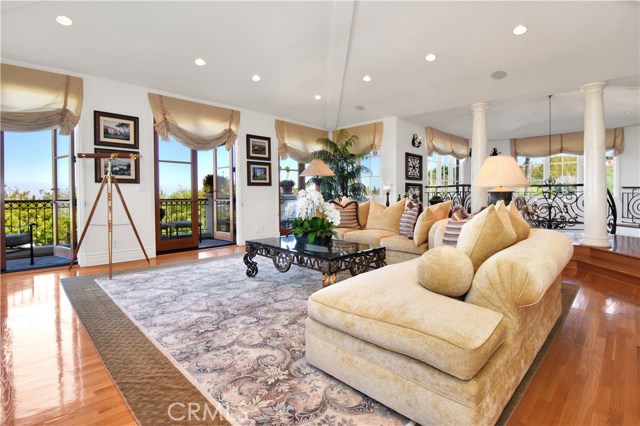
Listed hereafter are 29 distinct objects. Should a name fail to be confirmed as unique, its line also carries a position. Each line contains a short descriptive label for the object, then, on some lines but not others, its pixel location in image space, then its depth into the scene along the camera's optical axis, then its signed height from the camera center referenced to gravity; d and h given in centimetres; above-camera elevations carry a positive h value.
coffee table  292 -46
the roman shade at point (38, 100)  408 +153
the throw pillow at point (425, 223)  380 -16
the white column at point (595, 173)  479 +53
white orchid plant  345 -6
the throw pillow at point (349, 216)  511 -9
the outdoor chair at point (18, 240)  443 -38
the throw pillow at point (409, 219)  419 -13
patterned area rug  150 -89
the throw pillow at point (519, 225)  200 -11
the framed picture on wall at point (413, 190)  756 +46
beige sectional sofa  125 -56
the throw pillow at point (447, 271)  153 -30
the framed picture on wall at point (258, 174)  672 +81
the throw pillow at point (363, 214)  518 -6
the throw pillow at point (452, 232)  269 -19
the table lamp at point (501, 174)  306 +34
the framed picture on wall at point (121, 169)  489 +70
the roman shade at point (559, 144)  818 +178
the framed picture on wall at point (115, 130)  484 +130
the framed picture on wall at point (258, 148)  671 +136
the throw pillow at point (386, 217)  468 -11
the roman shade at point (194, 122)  543 +164
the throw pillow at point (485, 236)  163 -14
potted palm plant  742 +91
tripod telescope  409 +29
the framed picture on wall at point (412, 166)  755 +105
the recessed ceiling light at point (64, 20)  373 +228
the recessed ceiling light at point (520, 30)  396 +224
